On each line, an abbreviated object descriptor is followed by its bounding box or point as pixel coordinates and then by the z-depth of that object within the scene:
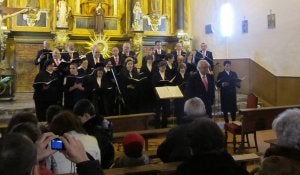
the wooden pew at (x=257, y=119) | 7.20
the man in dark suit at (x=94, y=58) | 9.62
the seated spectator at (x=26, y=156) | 1.67
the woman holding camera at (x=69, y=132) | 3.34
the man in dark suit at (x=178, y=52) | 11.79
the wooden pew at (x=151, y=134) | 6.14
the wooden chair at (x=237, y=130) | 7.22
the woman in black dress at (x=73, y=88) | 8.39
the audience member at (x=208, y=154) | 2.47
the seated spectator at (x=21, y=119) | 3.78
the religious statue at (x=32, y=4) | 14.09
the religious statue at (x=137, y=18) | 15.20
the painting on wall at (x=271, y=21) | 12.51
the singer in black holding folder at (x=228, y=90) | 9.59
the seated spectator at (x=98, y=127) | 4.36
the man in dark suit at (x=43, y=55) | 9.56
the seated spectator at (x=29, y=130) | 2.72
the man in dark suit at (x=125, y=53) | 10.33
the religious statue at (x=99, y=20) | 15.04
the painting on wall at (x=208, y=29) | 15.60
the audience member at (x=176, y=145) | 3.88
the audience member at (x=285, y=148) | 2.05
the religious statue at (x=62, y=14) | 14.07
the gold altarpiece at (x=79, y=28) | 13.85
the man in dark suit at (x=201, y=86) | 8.03
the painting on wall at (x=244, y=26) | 13.79
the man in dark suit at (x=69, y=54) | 10.20
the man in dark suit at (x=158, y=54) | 9.97
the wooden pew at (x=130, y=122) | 6.95
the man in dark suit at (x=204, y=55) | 12.07
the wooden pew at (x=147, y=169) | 3.49
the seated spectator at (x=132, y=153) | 3.65
